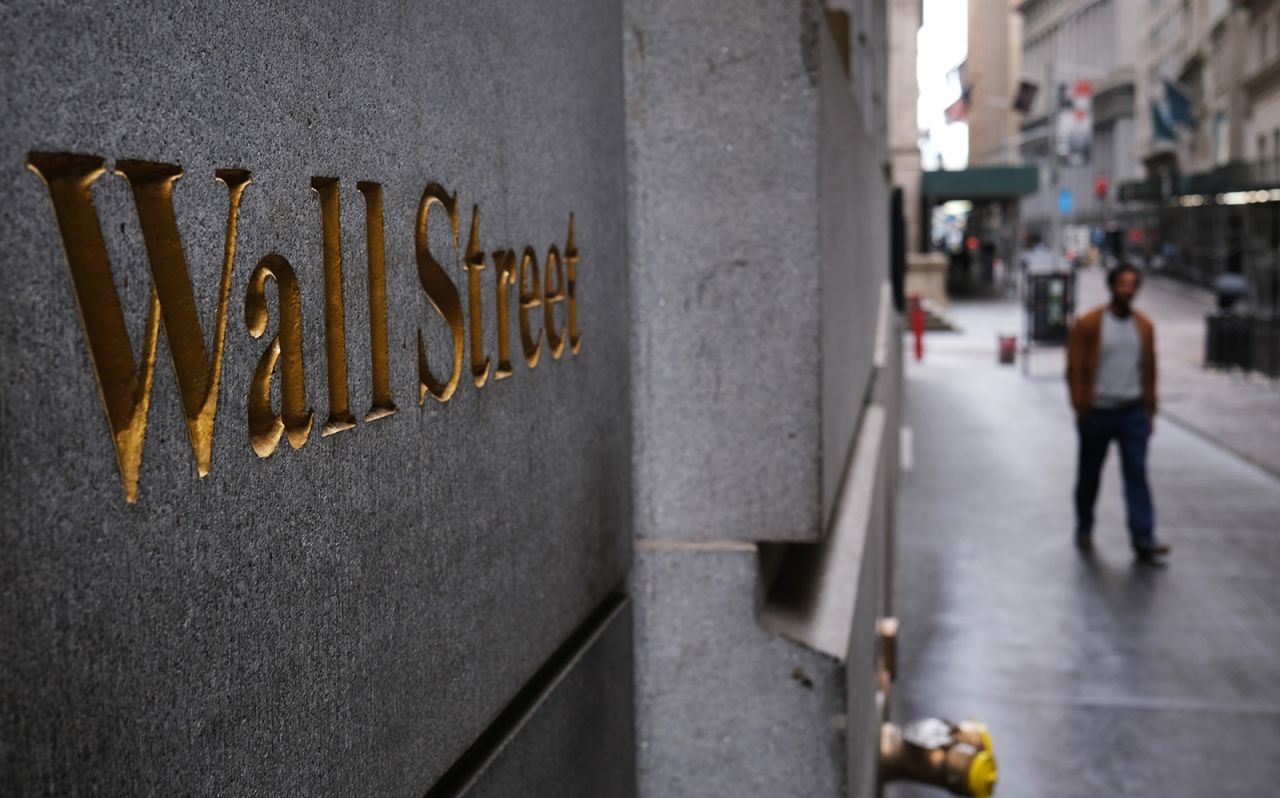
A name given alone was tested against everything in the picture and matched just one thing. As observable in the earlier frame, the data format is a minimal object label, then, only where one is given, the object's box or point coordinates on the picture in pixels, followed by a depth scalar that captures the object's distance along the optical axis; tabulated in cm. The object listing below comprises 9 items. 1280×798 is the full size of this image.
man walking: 984
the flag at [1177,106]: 6088
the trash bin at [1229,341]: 2220
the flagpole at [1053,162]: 3434
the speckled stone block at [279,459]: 91
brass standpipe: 440
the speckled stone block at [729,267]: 262
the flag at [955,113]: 4775
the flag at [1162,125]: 6216
